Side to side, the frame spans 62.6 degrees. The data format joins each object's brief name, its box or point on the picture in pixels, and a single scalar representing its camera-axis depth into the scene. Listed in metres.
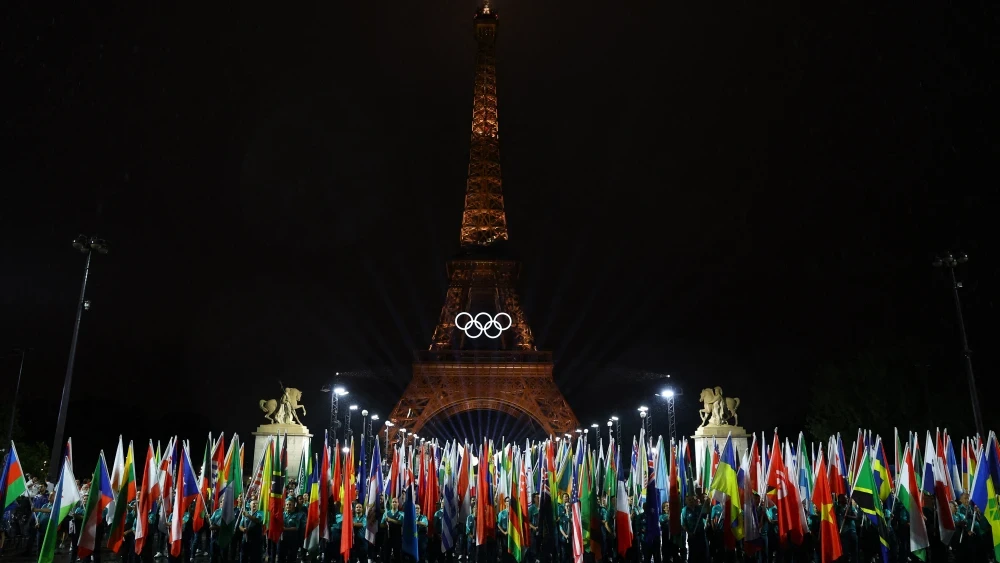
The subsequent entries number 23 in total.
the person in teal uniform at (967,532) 14.34
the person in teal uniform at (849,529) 15.09
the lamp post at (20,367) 30.12
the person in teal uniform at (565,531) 17.06
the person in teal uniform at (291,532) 16.03
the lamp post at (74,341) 20.12
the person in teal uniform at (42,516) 17.66
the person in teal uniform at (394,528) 16.38
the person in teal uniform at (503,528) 17.05
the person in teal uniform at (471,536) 17.16
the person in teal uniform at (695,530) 15.46
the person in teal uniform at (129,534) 15.55
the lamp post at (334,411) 43.19
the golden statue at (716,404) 31.39
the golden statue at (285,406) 29.36
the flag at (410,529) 15.34
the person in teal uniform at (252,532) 15.45
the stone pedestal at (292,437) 28.29
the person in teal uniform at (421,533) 16.83
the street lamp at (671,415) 43.83
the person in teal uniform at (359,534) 16.25
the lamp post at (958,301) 21.33
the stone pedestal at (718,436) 30.08
